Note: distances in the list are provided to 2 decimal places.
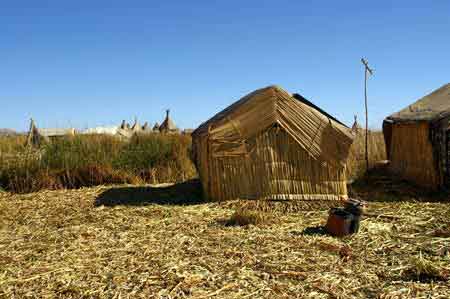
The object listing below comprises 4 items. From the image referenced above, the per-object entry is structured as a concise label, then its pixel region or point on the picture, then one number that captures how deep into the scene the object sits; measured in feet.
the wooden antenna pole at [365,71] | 36.47
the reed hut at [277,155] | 24.82
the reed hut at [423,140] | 28.63
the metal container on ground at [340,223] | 19.24
